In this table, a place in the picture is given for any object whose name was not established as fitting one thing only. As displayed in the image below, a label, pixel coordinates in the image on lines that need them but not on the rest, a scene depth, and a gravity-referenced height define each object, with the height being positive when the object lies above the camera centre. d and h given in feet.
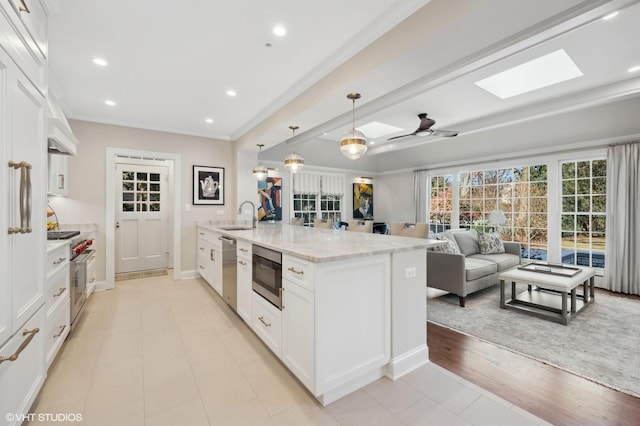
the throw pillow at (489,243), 15.51 -1.77
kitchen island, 5.50 -2.29
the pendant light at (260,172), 15.07 +2.25
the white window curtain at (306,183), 22.45 +2.45
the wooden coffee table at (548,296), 9.62 -3.51
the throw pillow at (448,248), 12.13 -1.63
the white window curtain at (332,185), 24.14 +2.47
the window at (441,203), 22.04 +0.79
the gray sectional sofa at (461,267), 11.16 -2.48
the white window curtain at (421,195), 22.95 +1.50
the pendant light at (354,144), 9.64 +2.45
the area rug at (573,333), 6.81 -3.87
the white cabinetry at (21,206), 4.07 +0.10
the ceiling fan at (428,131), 14.23 +4.31
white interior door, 17.10 -0.21
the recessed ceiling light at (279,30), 7.23 +4.92
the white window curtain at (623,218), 13.03 -0.26
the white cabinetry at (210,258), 11.93 -2.25
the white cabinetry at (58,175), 10.30 +1.48
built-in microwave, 6.77 -1.69
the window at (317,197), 22.67 +1.37
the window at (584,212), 14.74 +0.04
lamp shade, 17.28 -0.35
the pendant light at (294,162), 12.71 +2.37
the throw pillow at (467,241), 15.05 -1.64
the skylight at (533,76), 9.93 +5.56
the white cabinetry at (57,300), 6.53 -2.33
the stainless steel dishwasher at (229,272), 9.78 -2.27
